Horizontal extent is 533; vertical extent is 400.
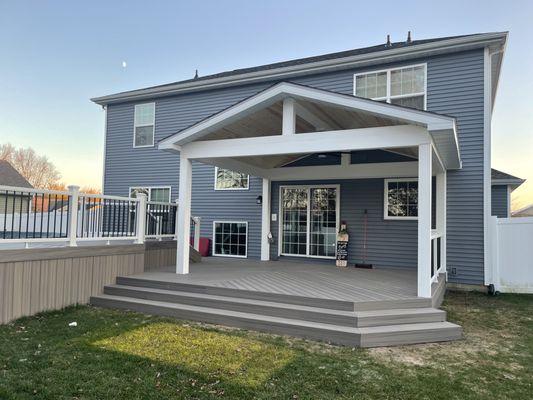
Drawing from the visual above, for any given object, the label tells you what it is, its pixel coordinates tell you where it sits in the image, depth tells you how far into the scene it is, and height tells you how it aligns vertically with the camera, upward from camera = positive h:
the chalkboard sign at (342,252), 8.84 -0.88
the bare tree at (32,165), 32.22 +4.09
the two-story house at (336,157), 5.82 +1.21
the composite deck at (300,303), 4.48 -1.26
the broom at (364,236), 8.74 -0.47
